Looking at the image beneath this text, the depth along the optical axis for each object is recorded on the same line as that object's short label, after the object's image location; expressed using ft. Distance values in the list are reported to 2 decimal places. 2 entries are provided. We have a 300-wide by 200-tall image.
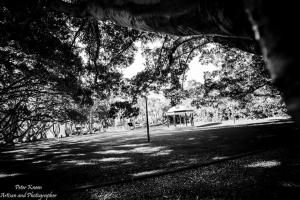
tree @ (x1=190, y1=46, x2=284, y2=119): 43.42
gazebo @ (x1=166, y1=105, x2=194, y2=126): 128.66
